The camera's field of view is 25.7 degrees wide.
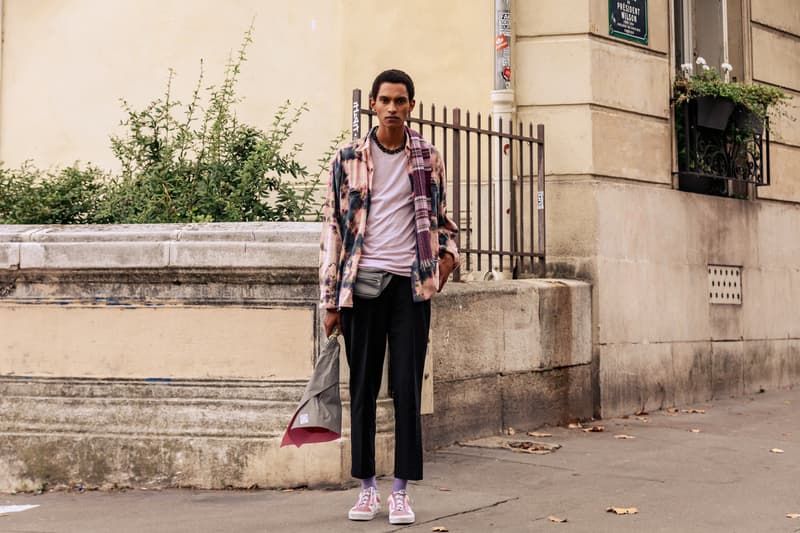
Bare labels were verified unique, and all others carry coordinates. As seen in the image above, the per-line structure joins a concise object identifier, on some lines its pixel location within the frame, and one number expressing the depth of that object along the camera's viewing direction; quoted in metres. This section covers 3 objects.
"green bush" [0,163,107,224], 11.89
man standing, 7.30
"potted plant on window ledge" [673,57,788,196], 13.93
